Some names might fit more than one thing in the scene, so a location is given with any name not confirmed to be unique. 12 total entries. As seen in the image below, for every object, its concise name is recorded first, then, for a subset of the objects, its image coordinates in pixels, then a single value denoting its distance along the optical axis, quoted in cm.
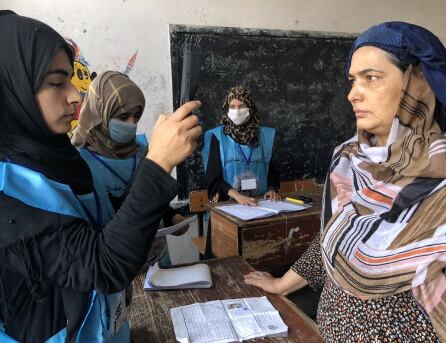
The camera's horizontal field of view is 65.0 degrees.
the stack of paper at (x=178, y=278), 115
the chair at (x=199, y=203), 298
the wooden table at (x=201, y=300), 90
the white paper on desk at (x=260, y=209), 197
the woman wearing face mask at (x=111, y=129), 142
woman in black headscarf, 57
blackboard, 323
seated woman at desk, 276
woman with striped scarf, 83
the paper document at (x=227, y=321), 87
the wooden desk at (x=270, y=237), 190
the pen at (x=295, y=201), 222
